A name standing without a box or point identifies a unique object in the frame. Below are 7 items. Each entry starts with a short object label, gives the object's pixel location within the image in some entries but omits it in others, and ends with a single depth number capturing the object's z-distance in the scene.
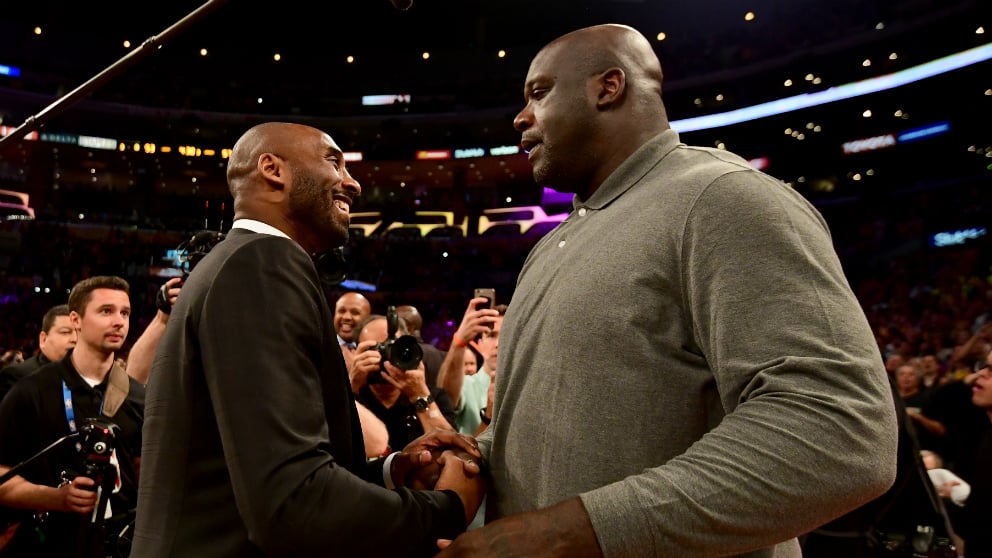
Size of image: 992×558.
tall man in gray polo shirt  0.96
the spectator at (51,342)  5.00
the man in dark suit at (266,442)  1.39
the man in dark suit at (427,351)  5.23
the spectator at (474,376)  4.16
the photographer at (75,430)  3.36
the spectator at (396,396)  3.65
